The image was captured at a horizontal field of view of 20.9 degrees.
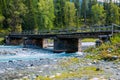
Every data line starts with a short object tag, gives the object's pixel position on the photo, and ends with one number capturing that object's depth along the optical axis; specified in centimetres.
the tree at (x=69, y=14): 11159
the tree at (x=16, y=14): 9931
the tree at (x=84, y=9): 13219
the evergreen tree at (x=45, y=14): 9925
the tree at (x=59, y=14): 11478
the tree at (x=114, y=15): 11864
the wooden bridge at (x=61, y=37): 4741
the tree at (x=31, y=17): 10194
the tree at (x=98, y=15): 11812
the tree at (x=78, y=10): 12017
